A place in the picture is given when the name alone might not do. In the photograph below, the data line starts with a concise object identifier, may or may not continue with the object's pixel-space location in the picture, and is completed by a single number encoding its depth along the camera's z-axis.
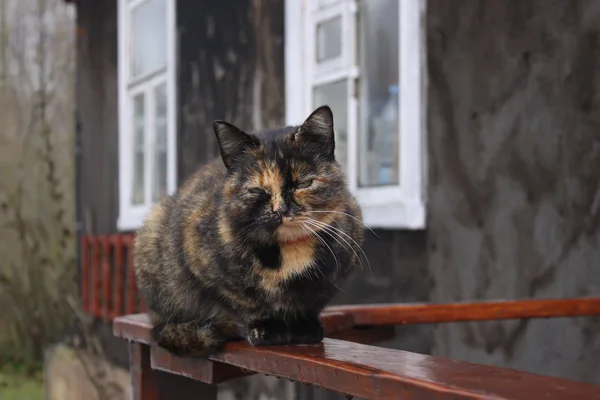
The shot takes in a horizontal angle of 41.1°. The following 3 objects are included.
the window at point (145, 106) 5.08
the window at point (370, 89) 2.93
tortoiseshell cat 1.63
